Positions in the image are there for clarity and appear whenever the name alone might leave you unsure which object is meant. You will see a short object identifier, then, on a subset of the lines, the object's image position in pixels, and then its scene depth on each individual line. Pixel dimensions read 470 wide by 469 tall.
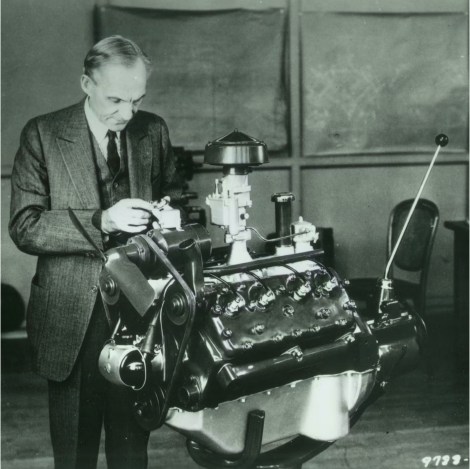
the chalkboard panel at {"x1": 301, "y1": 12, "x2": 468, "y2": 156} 5.02
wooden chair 4.03
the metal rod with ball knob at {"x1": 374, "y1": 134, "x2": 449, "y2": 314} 2.00
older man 2.10
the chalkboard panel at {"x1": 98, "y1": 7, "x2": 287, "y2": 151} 4.79
